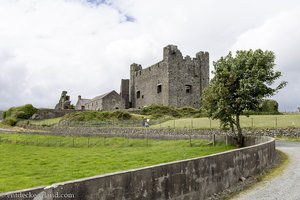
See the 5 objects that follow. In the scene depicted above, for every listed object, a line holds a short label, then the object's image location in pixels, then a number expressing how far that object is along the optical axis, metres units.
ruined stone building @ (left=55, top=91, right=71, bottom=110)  71.47
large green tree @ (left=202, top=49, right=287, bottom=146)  17.54
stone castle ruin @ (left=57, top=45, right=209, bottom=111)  50.57
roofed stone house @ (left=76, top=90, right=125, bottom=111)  60.62
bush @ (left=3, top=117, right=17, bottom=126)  49.32
